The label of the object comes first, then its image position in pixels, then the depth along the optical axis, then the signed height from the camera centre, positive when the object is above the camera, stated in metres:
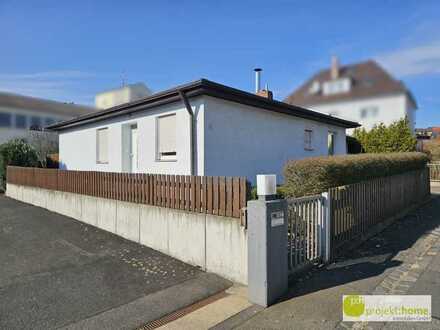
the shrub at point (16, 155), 14.99 +0.55
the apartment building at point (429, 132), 34.72 +3.97
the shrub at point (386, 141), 16.69 +1.32
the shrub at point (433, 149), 21.55 +1.13
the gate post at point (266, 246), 3.75 -0.99
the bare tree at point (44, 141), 19.14 +1.59
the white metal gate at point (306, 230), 4.54 -0.99
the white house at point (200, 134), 8.23 +1.01
